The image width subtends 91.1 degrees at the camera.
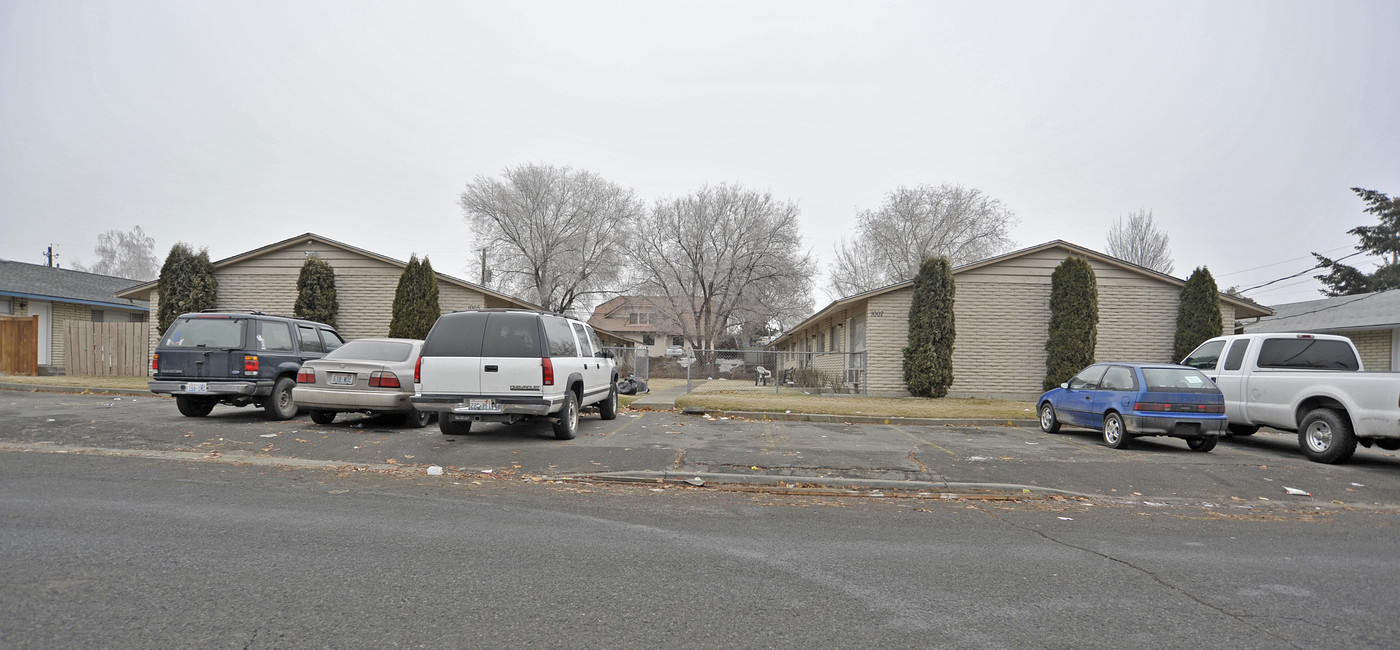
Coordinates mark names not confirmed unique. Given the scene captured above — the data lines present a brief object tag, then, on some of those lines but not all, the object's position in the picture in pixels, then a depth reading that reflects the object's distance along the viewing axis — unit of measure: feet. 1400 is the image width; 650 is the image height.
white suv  31.22
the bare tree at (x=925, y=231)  146.20
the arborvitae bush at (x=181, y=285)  67.72
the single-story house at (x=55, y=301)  80.38
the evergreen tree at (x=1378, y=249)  127.24
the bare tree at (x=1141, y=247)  141.69
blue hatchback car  33.04
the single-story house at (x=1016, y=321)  63.67
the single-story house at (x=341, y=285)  70.23
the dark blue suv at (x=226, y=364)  36.32
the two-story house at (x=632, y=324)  192.93
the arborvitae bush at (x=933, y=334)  60.80
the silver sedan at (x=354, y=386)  34.35
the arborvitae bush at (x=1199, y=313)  60.44
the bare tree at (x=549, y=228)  138.62
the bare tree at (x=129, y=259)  218.79
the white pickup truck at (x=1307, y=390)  29.63
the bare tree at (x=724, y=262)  138.21
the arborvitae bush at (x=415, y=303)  66.03
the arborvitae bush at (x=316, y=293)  67.21
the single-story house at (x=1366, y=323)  74.13
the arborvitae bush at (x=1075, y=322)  60.59
